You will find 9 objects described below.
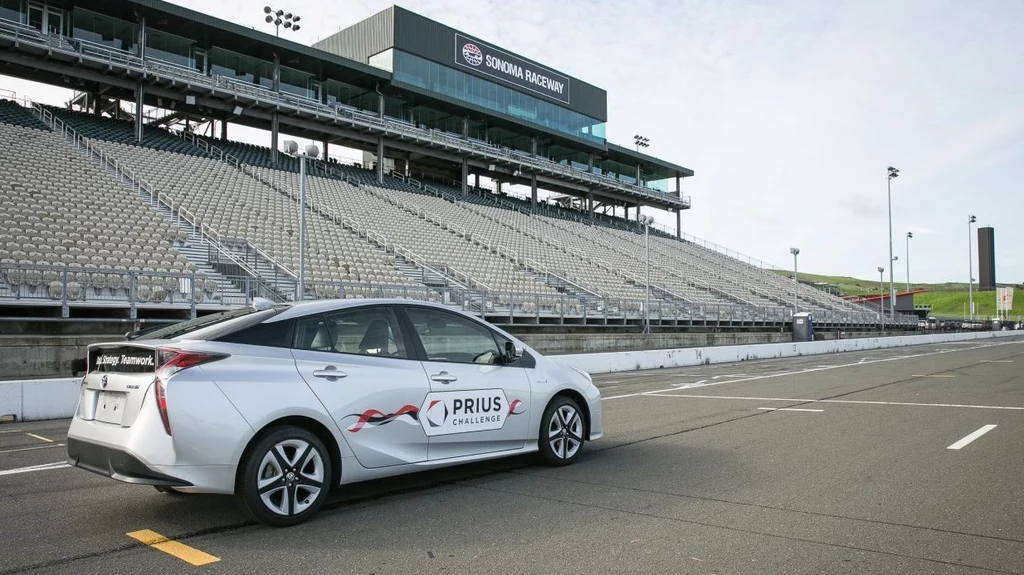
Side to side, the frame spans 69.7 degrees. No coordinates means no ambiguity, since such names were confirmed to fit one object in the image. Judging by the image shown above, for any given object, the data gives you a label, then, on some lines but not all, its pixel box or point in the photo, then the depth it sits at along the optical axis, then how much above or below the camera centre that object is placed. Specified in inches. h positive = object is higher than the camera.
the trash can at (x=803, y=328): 1509.6 -30.0
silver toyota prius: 185.9 -24.9
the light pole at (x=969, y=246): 2876.5 +266.2
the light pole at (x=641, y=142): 2984.7 +699.5
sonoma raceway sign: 1977.0 +701.5
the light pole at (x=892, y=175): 2135.8 +402.2
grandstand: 728.3 +125.9
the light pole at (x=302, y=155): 669.0 +144.5
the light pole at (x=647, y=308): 1130.0 +8.4
